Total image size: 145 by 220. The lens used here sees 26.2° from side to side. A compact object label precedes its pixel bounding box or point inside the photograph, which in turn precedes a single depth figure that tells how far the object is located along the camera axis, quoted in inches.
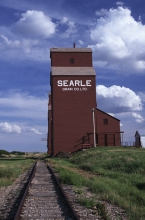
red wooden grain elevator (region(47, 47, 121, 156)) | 1798.7
